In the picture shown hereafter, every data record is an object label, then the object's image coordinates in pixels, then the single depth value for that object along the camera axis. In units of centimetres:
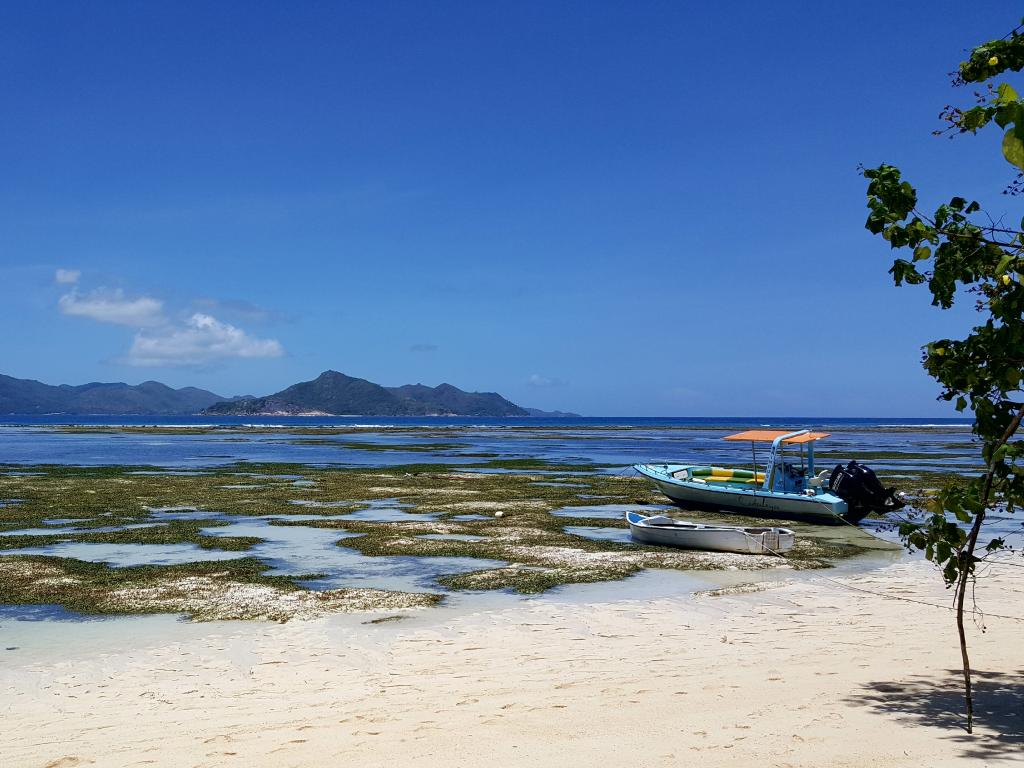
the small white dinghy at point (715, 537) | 2167
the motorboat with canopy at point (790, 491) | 2802
